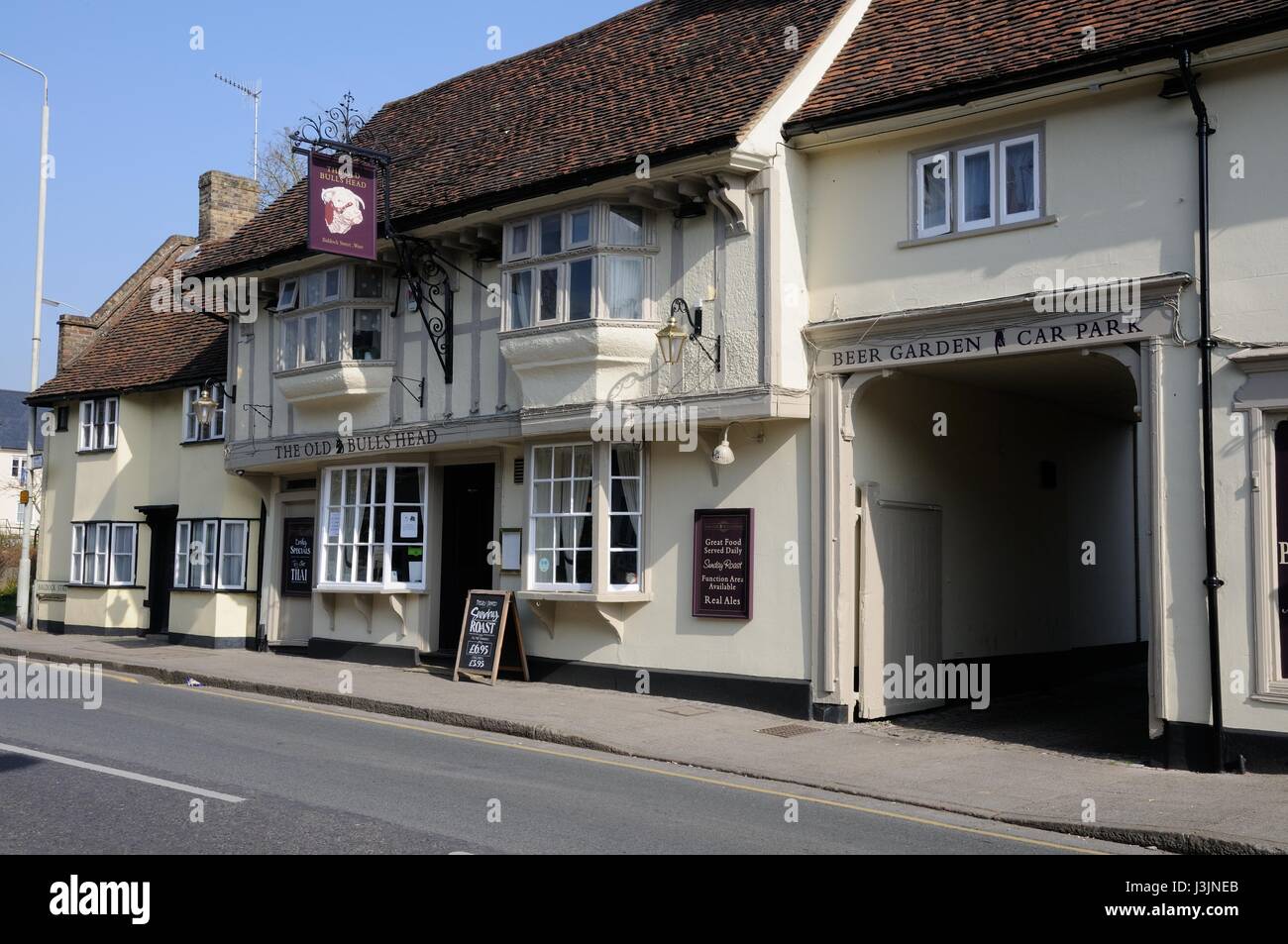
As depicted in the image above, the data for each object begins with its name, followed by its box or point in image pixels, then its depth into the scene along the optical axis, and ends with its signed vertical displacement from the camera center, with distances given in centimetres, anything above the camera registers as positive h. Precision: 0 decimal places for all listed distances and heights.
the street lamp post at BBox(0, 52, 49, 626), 2559 +426
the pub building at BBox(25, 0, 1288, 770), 1090 +226
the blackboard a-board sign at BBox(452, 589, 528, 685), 1580 -96
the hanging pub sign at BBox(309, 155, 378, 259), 1639 +474
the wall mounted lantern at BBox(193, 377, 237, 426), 2109 +265
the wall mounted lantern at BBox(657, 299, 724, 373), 1392 +259
